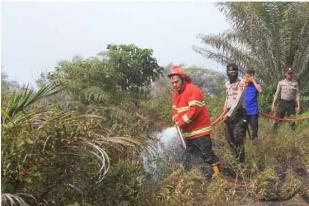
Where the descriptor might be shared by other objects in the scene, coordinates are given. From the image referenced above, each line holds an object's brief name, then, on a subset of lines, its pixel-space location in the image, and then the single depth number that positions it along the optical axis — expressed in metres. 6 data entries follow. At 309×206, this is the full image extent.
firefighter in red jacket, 4.65
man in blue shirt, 5.61
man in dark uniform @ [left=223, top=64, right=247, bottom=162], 5.30
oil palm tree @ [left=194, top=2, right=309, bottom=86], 10.15
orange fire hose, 7.07
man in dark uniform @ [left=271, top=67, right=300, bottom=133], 7.04
